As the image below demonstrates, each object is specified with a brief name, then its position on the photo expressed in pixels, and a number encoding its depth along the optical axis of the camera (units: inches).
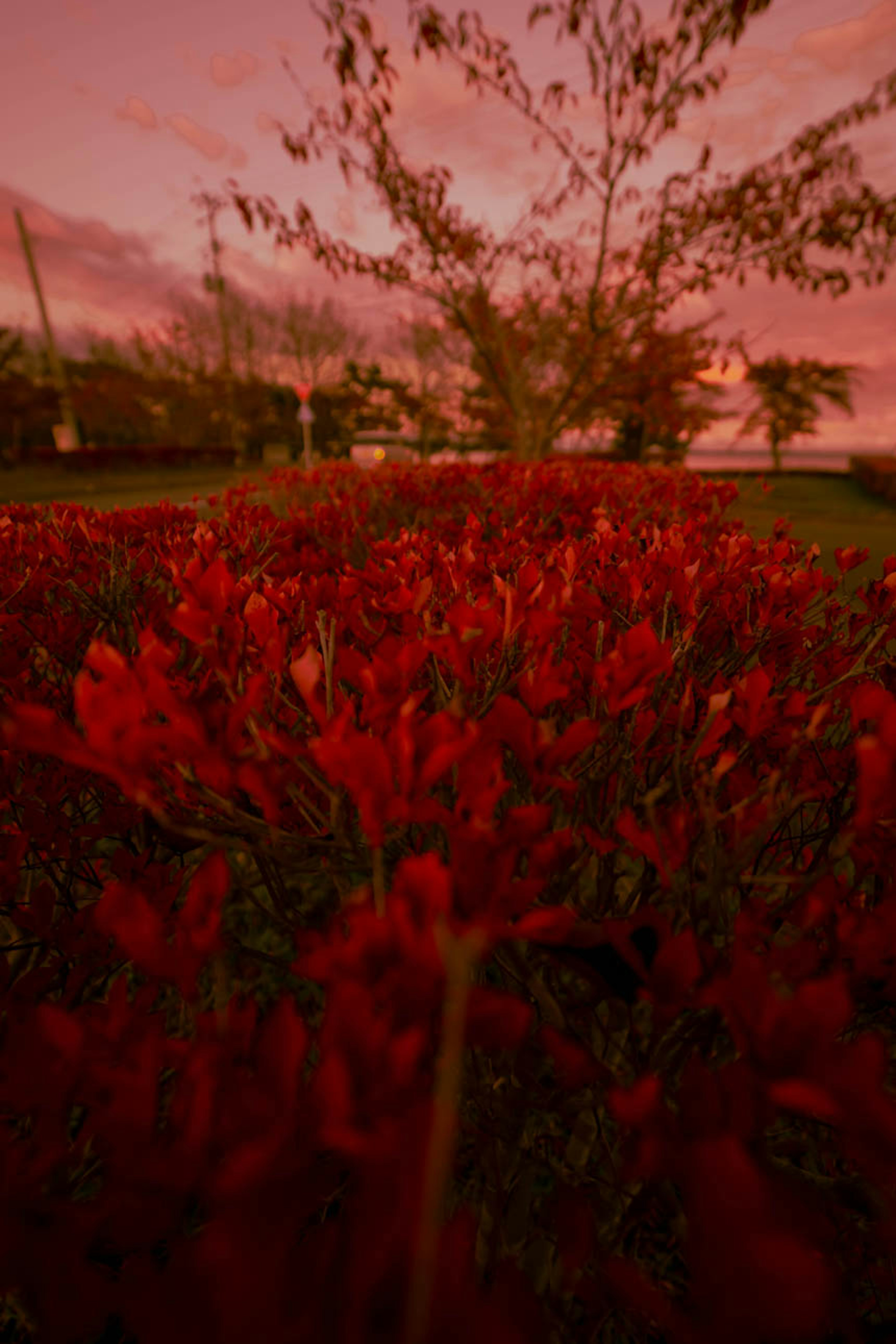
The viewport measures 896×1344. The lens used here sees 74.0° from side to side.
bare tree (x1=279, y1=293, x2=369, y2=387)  1744.6
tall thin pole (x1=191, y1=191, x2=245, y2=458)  1380.4
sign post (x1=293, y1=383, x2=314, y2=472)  561.6
